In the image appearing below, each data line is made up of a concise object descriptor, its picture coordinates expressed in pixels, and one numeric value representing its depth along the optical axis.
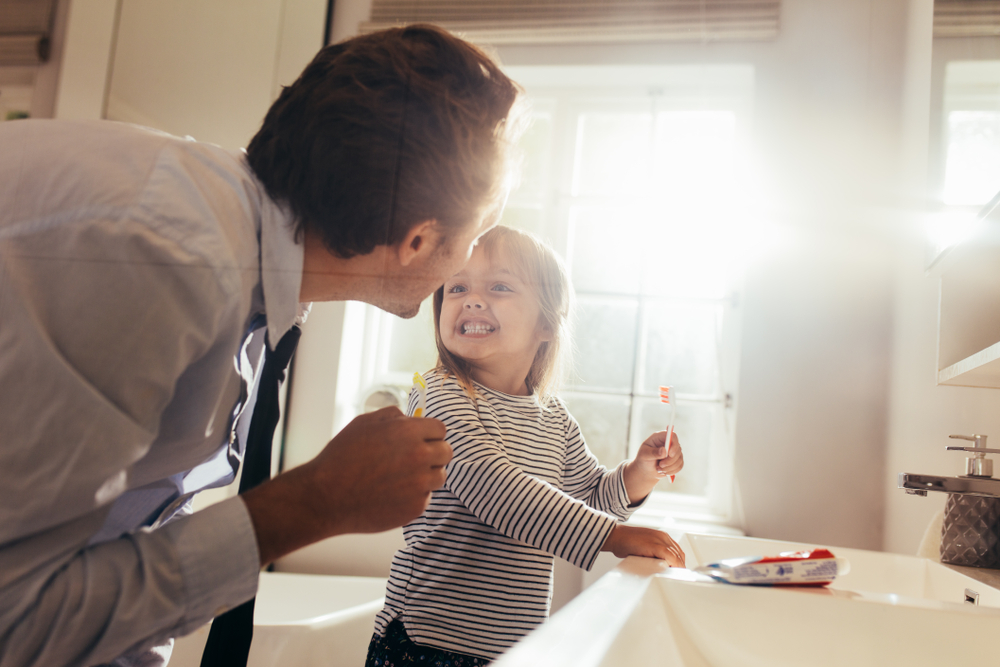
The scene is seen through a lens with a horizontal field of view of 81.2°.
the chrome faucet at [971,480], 0.67
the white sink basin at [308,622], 0.53
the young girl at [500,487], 0.67
